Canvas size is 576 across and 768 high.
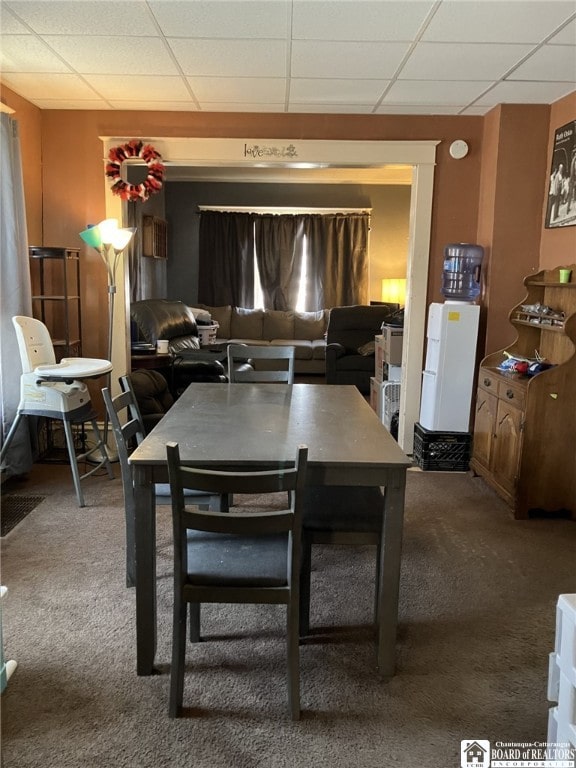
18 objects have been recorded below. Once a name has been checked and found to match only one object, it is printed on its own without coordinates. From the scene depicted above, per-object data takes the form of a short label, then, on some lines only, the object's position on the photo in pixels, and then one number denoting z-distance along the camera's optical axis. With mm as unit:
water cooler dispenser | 4105
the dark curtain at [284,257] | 8484
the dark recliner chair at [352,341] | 6805
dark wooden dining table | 1987
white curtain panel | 3621
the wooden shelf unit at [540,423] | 3371
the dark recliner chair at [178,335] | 5031
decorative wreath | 4285
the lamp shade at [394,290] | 8094
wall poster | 3730
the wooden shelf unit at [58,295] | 4457
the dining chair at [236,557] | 1755
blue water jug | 4305
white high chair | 3508
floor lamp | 4117
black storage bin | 4250
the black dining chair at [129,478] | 2408
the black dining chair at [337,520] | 2145
